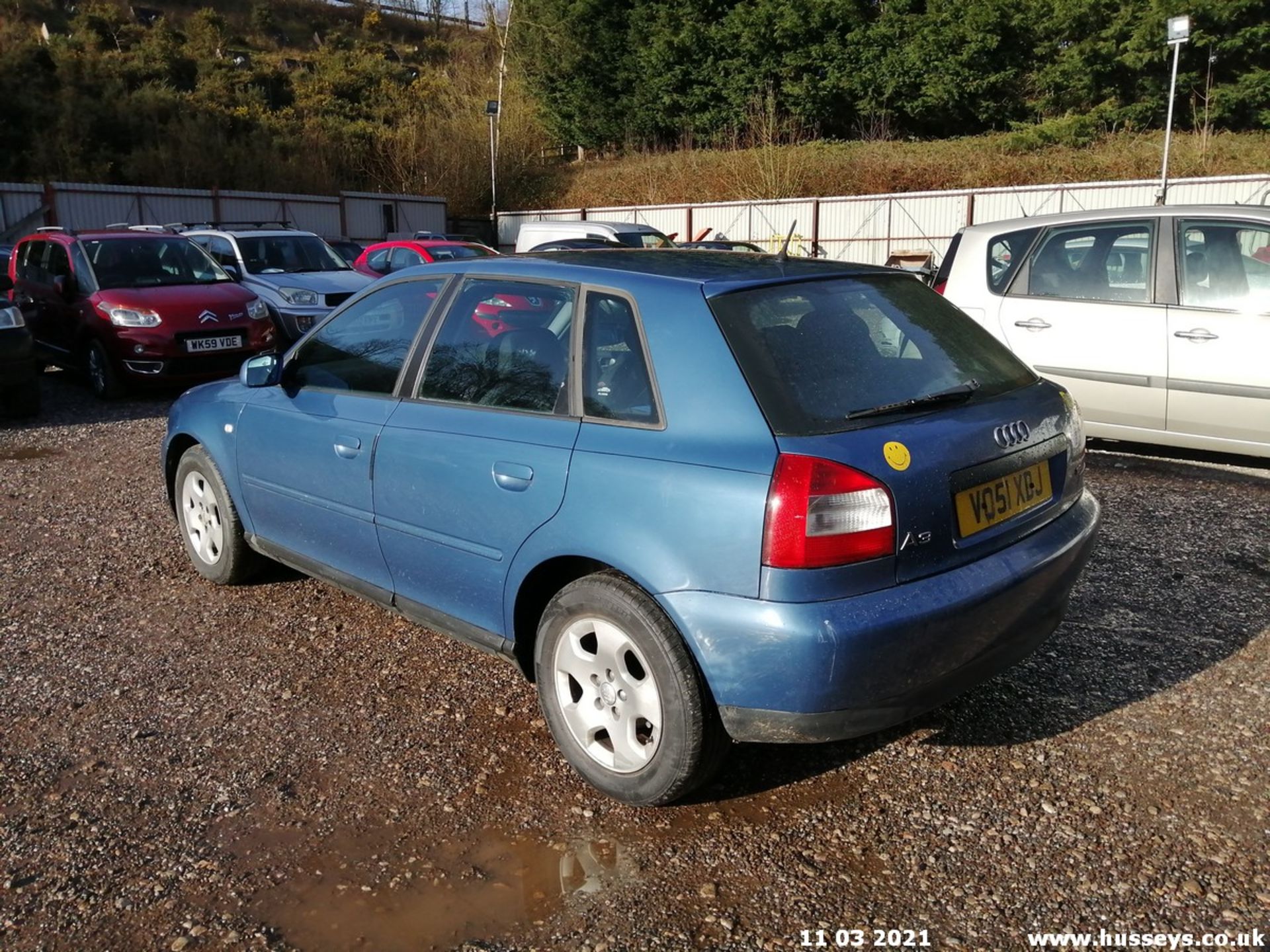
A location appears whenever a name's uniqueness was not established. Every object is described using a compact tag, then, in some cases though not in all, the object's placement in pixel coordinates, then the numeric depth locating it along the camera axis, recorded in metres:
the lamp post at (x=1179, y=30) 17.03
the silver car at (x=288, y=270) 12.12
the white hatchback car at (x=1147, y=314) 6.22
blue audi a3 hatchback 2.69
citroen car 10.01
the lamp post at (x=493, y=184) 32.47
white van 16.91
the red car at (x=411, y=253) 15.69
